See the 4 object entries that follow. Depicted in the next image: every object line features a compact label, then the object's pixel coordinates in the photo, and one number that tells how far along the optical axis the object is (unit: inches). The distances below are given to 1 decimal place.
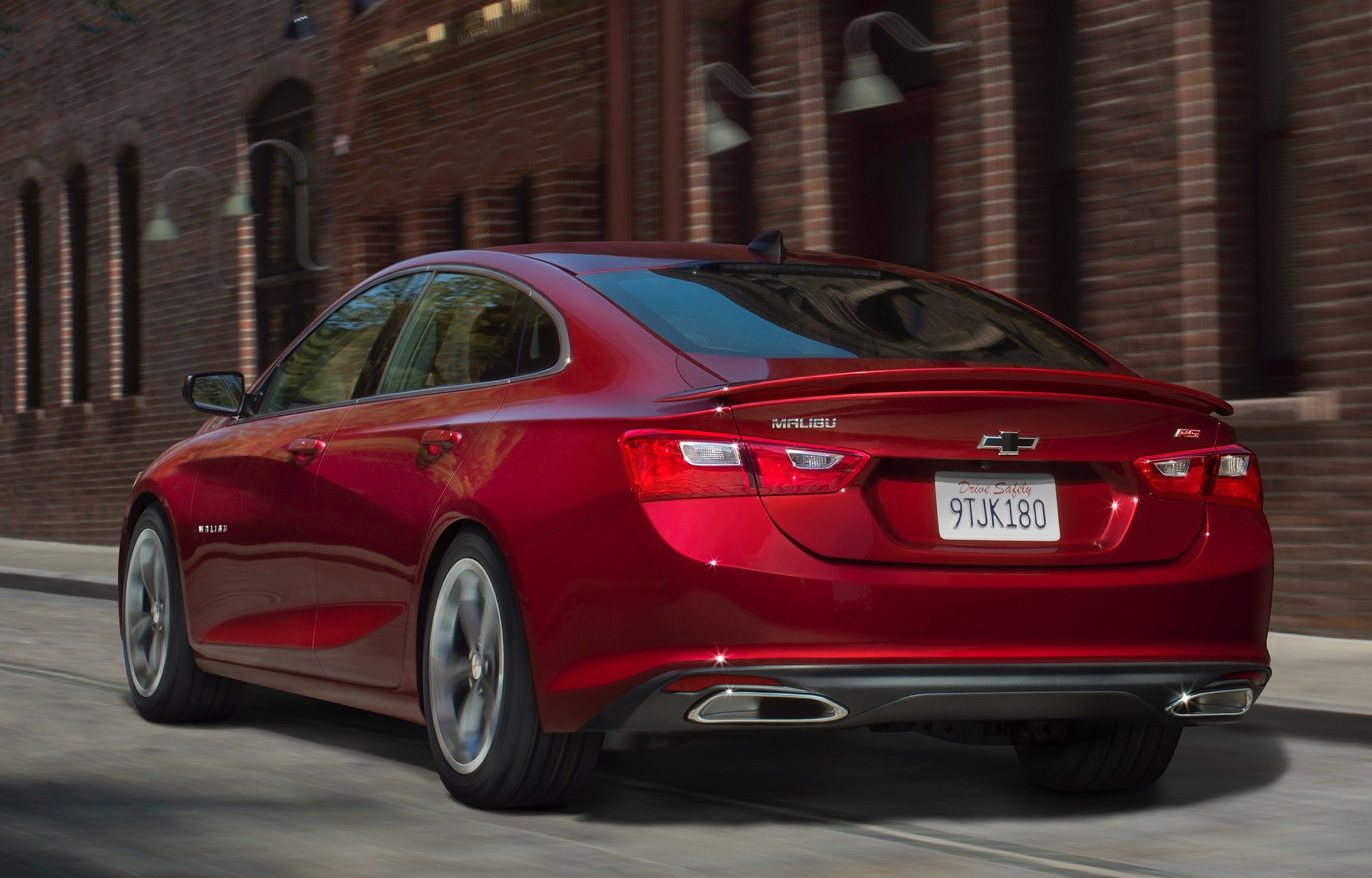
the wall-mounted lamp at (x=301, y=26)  745.6
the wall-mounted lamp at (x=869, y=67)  471.5
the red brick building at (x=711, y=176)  380.2
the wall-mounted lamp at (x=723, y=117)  532.4
